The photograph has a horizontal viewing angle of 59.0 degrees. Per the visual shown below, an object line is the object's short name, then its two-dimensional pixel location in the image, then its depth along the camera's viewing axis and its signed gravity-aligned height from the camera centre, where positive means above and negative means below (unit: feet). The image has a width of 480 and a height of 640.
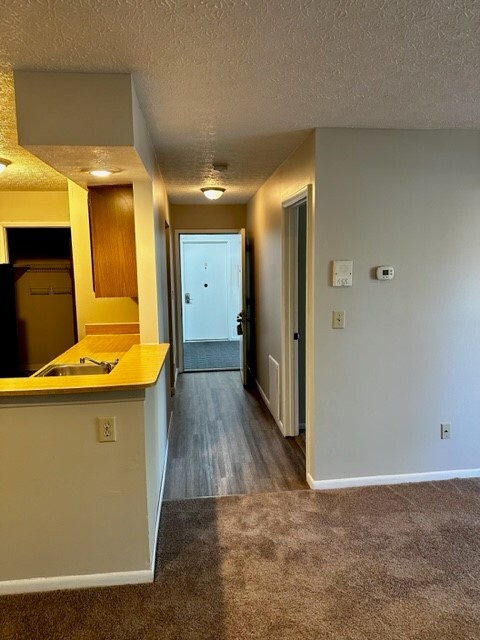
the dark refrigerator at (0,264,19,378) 17.49 -1.97
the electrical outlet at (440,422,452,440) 9.60 -3.49
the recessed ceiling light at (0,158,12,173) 10.51 +3.05
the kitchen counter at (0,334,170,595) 6.27 -3.04
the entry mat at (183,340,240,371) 21.70 -4.27
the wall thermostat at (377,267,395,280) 8.92 +0.08
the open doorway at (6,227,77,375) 20.18 -0.54
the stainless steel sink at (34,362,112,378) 9.10 -1.85
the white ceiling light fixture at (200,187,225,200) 14.30 +3.01
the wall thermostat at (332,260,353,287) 8.77 +0.11
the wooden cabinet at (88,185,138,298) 9.36 +0.94
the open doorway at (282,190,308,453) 11.61 -1.20
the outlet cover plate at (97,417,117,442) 6.40 -2.21
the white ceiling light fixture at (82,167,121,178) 7.74 +2.07
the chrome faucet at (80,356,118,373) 9.13 -1.74
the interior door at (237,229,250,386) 17.10 -1.68
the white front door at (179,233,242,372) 28.58 -0.58
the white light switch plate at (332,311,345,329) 8.94 -0.87
